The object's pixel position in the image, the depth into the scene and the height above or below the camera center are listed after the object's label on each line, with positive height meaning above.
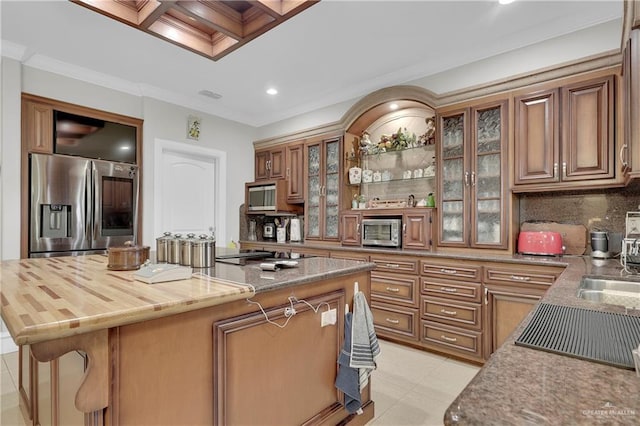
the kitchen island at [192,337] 0.99 -0.47
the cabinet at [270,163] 4.91 +0.76
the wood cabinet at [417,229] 3.28 -0.17
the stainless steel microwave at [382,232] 3.49 -0.21
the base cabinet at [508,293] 2.55 -0.65
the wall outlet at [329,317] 1.77 -0.57
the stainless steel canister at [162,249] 1.93 -0.22
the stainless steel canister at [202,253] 1.77 -0.22
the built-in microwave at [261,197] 4.73 +0.23
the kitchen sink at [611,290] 1.64 -0.40
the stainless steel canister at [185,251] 1.80 -0.21
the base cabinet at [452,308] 2.84 -0.86
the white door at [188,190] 4.25 +0.31
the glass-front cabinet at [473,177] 2.96 +0.34
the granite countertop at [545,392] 0.52 -0.33
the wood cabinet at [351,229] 3.83 -0.19
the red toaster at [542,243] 2.77 -0.25
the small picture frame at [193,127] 4.48 +1.17
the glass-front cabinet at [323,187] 4.21 +0.34
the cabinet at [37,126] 3.25 +0.87
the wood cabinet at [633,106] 1.83 +0.61
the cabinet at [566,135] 2.48 +0.63
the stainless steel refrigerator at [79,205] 3.27 +0.09
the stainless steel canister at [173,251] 1.85 -0.22
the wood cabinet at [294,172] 4.61 +0.59
